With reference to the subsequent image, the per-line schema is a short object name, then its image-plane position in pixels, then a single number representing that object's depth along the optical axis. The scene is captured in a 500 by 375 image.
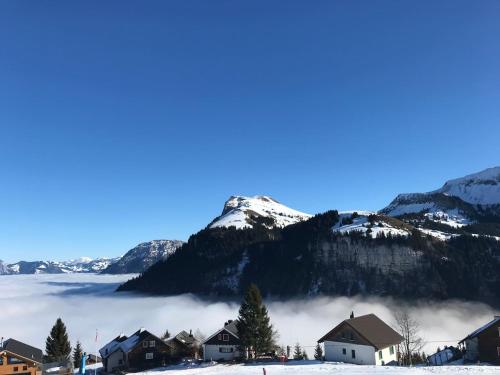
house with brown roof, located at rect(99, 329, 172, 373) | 104.44
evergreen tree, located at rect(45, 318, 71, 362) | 107.25
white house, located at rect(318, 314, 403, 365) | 81.31
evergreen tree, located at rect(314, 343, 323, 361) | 140.88
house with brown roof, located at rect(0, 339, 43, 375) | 89.44
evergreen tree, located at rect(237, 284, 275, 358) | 98.00
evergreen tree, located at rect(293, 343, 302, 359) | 140.98
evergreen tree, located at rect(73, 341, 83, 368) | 143.95
